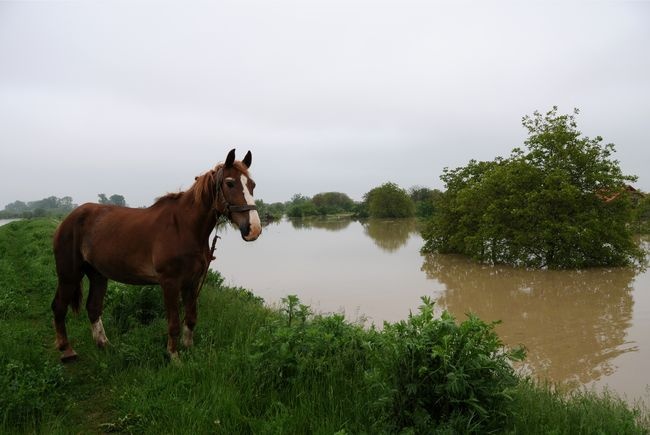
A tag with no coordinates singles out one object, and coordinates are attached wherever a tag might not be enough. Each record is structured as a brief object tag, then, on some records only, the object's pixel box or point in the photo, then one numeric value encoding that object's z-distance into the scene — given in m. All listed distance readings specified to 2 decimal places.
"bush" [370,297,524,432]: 2.26
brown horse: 3.74
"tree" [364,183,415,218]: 67.44
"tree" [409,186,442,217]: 62.86
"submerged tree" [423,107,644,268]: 14.71
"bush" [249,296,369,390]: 3.10
